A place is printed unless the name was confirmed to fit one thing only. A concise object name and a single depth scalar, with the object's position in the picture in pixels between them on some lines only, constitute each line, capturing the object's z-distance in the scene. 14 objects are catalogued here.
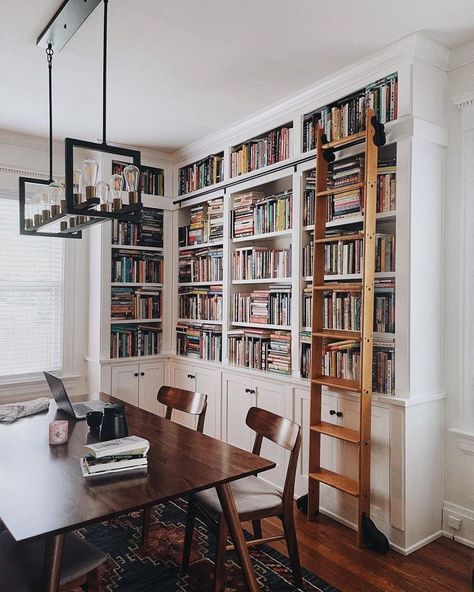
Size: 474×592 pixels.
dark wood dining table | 1.52
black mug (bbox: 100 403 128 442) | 2.18
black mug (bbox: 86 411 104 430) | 2.40
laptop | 2.58
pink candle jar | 2.19
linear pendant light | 2.02
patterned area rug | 2.30
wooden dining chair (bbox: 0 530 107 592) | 1.60
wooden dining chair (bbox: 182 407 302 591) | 2.09
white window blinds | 4.06
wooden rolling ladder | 2.64
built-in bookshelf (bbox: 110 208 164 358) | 4.36
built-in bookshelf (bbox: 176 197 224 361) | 4.11
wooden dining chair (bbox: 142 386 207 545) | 2.67
